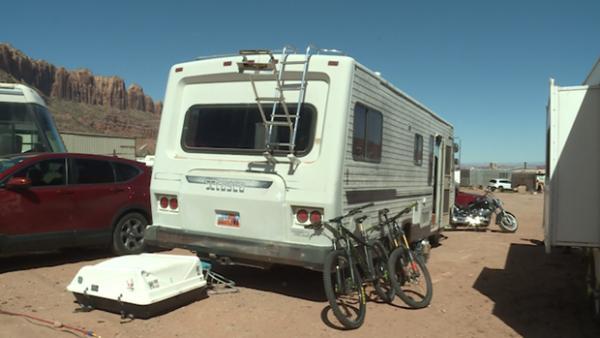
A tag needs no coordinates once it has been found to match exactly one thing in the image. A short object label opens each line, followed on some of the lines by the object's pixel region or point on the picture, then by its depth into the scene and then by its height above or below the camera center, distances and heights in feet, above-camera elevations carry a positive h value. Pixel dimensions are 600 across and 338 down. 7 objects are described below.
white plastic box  16.14 -3.80
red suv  21.83 -1.74
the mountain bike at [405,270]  19.34 -3.48
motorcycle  46.88 -2.67
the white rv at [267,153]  17.90 +0.83
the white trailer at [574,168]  15.75 +0.70
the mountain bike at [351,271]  16.62 -3.23
